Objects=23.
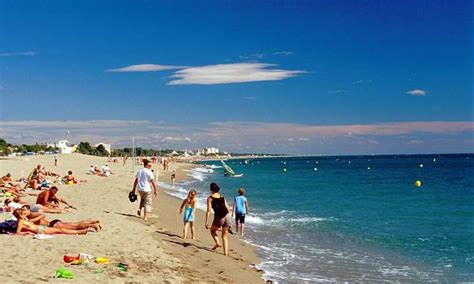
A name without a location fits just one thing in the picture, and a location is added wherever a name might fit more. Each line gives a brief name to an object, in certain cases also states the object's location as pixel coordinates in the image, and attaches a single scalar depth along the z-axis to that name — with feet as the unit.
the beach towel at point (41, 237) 34.04
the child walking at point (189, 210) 39.88
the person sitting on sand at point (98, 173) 130.06
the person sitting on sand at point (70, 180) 90.89
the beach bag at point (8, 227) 35.19
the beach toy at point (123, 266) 28.12
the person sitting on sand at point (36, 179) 73.97
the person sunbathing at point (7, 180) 73.23
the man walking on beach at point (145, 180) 45.52
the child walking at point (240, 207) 48.85
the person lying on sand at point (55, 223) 36.76
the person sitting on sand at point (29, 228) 34.86
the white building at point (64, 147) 344.92
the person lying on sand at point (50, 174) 105.48
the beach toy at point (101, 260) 28.74
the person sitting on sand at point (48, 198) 48.98
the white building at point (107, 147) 533.22
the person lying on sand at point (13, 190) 62.46
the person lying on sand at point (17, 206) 46.91
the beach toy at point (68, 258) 27.86
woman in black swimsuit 35.55
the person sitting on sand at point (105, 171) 130.99
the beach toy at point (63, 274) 24.75
